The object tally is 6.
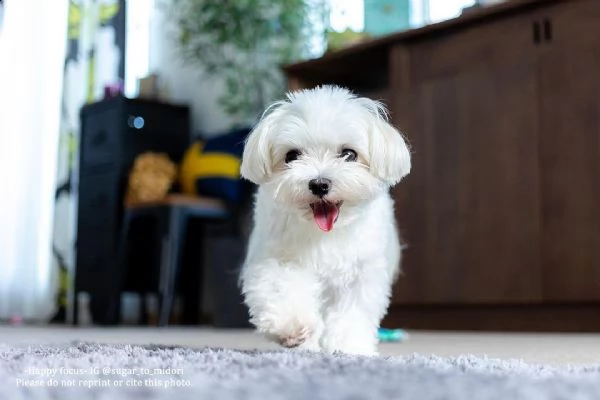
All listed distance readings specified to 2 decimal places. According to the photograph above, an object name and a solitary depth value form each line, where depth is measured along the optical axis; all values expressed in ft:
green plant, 12.50
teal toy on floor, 7.82
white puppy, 5.16
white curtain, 13.75
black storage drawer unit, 12.84
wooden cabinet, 8.37
